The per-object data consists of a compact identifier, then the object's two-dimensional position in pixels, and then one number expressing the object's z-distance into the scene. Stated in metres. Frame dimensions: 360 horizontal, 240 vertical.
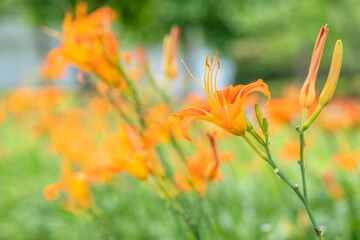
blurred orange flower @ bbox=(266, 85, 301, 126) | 1.43
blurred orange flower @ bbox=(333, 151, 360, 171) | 1.32
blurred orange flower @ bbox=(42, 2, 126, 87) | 1.06
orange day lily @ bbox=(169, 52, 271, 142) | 0.83
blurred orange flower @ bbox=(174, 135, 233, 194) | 1.00
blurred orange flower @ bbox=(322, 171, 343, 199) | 1.41
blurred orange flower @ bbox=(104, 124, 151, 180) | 1.01
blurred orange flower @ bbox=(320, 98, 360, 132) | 1.58
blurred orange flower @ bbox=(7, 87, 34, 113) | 4.07
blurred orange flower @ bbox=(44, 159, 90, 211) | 1.10
